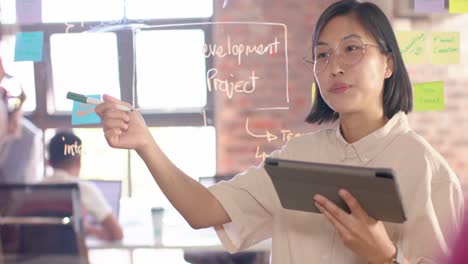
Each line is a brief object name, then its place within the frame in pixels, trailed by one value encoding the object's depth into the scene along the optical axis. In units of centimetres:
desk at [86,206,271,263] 243
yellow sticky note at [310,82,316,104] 242
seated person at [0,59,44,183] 247
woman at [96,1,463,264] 131
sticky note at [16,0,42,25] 246
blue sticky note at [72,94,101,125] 245
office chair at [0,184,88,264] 247
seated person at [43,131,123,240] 246
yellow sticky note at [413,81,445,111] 241
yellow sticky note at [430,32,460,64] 240
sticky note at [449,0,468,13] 240
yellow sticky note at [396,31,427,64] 239
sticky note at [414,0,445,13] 240
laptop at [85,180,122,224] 247
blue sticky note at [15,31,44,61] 246
